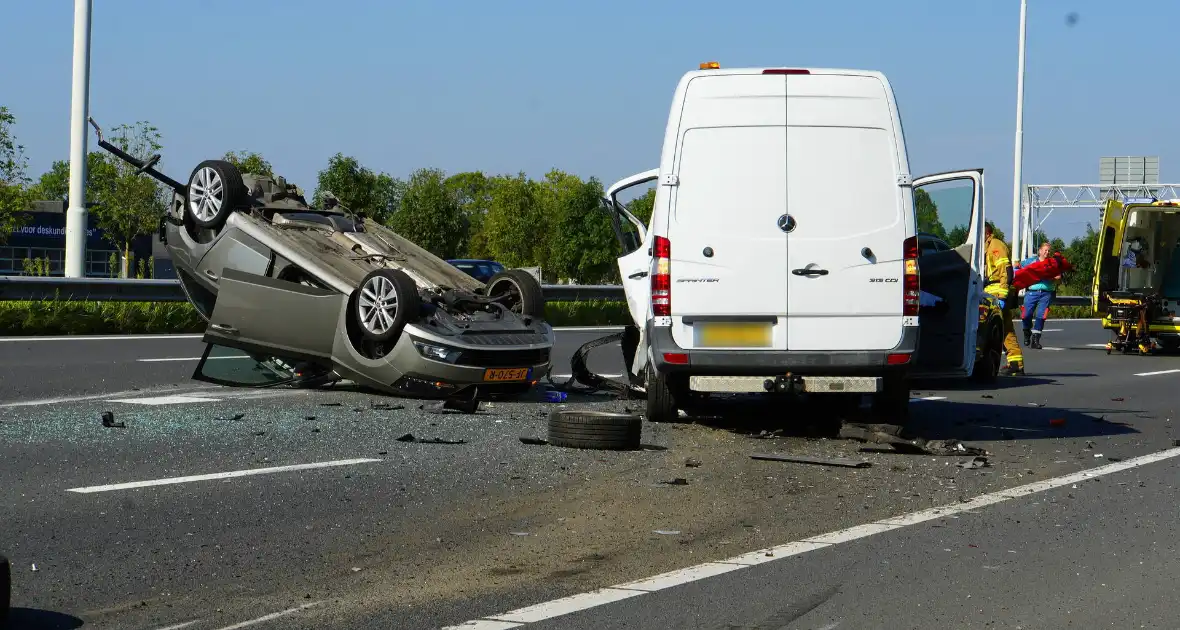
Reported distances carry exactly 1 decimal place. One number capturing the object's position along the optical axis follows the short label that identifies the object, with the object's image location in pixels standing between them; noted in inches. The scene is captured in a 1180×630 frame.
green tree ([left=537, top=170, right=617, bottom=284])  3225.9
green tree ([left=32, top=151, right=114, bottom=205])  2841.3
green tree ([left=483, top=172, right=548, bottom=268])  3265.3
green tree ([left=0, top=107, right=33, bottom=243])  1961.1
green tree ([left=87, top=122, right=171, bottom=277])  2805.1
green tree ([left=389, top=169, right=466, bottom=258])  3095.5
